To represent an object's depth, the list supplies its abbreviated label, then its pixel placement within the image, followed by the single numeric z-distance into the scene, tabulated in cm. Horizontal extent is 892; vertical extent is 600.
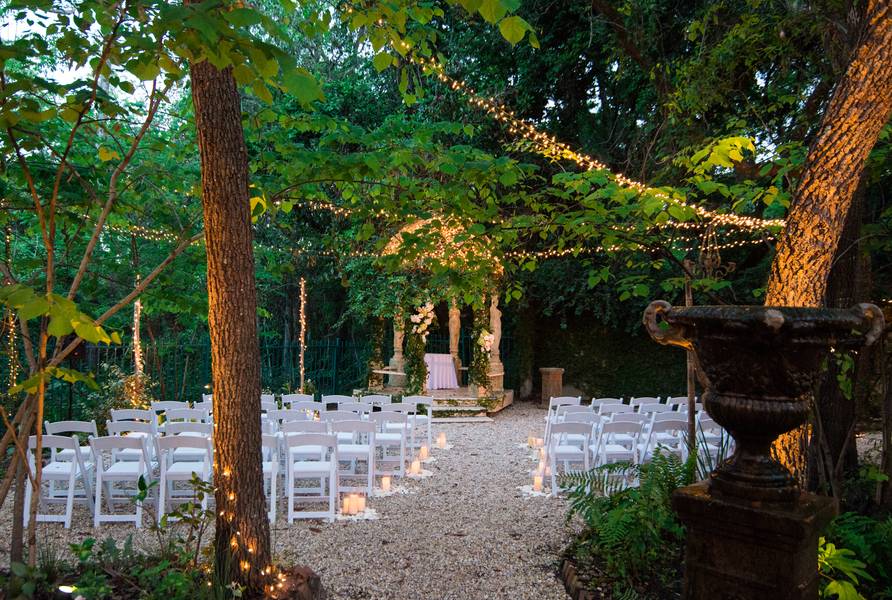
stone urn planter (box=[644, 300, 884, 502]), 210
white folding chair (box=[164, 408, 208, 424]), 660
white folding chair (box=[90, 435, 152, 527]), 484
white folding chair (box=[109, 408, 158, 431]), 646
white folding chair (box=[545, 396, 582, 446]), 830
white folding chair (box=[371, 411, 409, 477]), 709
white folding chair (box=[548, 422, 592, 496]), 597
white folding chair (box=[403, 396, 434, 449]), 781
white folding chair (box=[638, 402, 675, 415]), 817
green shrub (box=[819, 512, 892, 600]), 336
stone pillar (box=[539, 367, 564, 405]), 1415
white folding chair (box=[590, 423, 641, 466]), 613
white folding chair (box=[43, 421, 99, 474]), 558
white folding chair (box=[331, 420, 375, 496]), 571
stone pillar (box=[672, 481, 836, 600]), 213
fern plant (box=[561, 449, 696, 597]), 372
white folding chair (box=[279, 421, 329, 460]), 582
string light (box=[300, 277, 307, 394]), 1109
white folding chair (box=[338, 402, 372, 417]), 762
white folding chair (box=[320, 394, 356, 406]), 819
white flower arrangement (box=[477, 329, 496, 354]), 1287
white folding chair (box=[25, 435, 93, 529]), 491
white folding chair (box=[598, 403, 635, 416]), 804
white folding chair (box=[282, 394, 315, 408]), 853
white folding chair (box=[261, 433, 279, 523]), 516
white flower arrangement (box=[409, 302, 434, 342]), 1265
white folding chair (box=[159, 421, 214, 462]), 586
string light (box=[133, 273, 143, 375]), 873
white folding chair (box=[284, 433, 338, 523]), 510
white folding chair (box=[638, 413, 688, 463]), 645
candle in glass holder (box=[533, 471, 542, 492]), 646
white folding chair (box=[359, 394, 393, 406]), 796
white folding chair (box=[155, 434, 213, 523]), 478
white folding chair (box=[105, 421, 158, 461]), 569
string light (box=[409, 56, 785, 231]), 389
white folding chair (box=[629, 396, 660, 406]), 871
